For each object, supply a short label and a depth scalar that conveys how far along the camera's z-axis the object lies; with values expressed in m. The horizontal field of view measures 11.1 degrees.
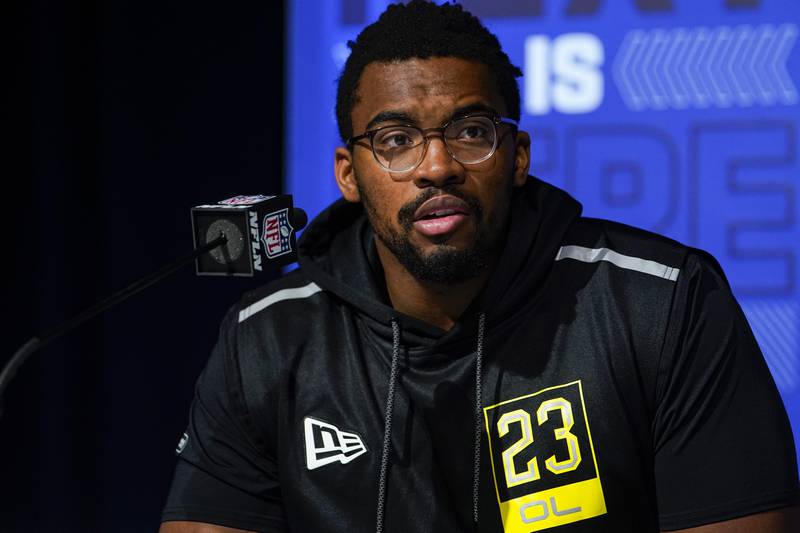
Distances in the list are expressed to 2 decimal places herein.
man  3.46
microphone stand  3.17
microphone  3.32
